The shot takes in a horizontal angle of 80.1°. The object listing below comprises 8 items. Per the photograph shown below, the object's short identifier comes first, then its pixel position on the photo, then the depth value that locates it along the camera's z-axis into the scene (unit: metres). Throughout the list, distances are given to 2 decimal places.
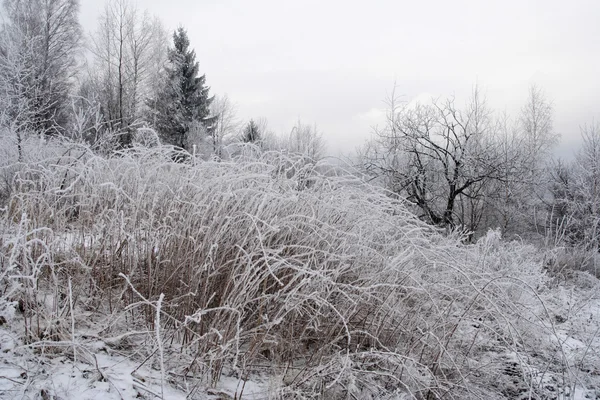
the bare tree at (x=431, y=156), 11.40
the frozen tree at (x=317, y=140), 27.27
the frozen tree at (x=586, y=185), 17.26
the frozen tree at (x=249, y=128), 24.30
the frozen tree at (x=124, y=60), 22.97
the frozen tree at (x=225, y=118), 28.51
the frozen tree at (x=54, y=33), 18.16
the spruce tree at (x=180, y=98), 22.73
